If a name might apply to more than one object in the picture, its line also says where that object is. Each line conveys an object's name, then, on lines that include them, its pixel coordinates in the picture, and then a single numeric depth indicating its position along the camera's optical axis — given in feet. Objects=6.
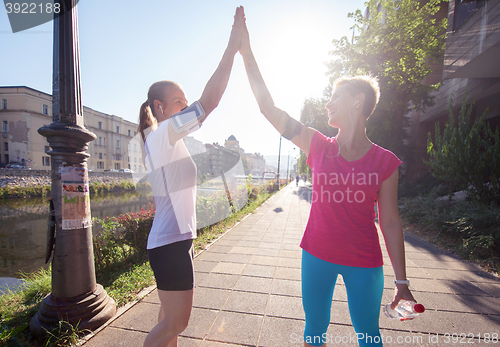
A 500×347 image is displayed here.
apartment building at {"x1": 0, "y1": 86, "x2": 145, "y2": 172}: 64.13
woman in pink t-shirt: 4.28
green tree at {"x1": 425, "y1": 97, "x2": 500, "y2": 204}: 21.08
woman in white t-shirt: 4.28
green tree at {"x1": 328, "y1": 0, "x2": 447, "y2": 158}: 44.37
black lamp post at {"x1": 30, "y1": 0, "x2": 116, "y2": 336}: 7.54
